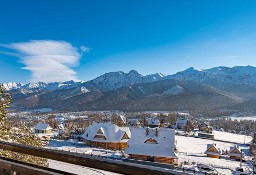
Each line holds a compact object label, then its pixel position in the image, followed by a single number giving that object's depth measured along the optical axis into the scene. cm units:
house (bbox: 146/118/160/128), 8269
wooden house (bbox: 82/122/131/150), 4994
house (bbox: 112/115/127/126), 8088
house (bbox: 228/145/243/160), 4367
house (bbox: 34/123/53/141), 6940
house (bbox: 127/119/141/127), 8709
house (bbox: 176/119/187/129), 9009
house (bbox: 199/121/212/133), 8400
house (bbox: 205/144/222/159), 4331
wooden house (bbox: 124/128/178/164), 3444
